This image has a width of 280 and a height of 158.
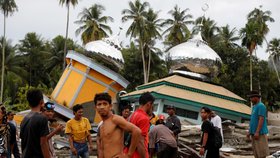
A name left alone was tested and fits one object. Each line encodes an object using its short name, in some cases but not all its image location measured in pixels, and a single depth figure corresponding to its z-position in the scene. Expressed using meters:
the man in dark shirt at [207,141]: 9.20
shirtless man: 5.64
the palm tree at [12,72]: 52.69
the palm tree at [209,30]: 60.47
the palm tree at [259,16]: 62.00
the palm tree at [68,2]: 52.25
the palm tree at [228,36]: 60.41
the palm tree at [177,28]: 58.44
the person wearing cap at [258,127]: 9.87
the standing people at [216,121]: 11.15
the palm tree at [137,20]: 53.78
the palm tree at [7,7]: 51.16
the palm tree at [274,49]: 67.62
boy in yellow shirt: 9.37
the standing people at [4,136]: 9.27
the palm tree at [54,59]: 56.03
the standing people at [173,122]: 11.71
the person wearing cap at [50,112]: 7.70
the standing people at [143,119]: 6.14
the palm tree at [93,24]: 57.28
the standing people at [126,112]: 9.91
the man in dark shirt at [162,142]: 9.19
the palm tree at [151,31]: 54.28
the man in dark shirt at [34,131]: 6.03
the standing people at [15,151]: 10.45
